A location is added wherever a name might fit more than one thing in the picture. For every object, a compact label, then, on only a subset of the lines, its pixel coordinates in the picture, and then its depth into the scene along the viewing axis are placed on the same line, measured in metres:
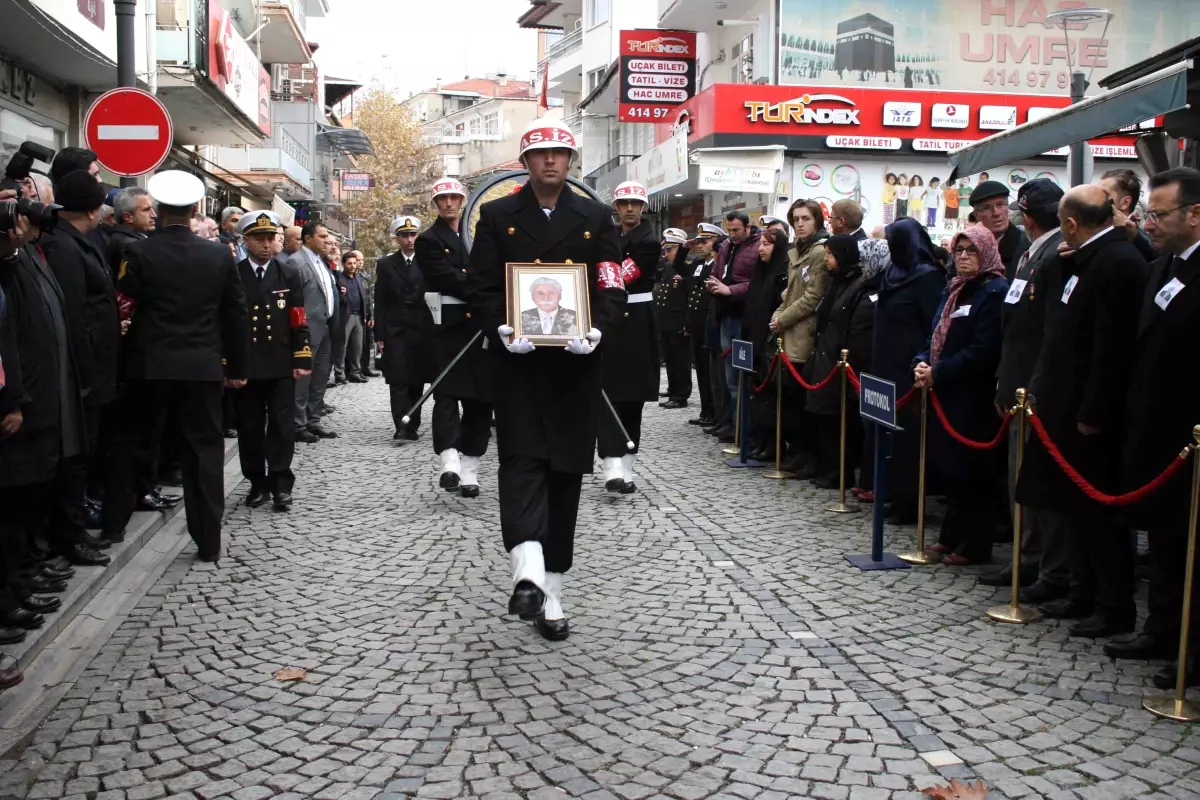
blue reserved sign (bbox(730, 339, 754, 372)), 10.43
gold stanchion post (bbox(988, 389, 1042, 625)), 5.84
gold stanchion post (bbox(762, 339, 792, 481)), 10.07
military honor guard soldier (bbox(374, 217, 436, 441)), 11.84
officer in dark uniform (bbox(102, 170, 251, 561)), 6.94
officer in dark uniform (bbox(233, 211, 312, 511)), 8.51
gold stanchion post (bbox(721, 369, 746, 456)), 11.04
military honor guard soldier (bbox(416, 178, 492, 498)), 8.99
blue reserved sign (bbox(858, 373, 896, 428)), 6.83
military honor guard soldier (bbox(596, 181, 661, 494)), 9.16
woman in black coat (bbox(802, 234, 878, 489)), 8.90
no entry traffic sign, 10.00
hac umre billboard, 27.83
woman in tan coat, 9.77
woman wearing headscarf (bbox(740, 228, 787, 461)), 10.70
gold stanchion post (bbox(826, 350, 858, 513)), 8.64
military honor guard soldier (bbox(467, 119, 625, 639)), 5.50
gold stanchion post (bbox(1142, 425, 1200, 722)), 4.55
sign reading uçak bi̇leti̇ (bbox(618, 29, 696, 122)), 31.16
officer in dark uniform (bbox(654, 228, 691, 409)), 15.34
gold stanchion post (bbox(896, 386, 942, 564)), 7.08
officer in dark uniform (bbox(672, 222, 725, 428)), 13.69
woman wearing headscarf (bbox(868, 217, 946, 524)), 7.82
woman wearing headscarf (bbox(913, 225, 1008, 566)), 6.89
